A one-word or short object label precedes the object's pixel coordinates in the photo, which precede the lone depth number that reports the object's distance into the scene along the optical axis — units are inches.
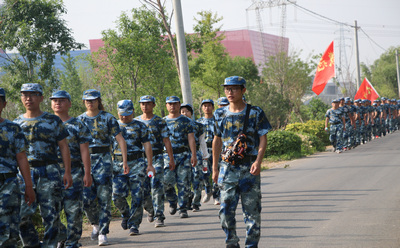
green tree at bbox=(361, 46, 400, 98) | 3228.3
